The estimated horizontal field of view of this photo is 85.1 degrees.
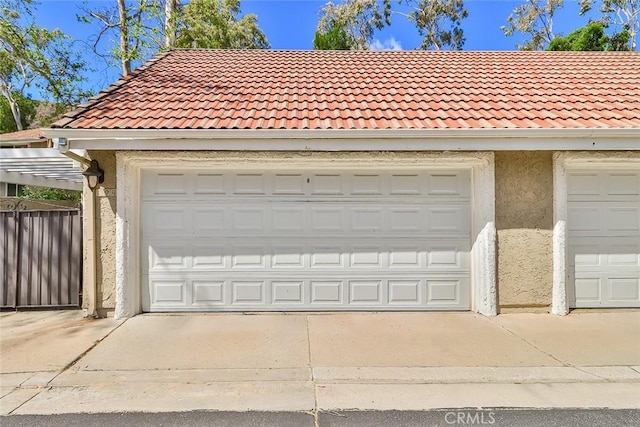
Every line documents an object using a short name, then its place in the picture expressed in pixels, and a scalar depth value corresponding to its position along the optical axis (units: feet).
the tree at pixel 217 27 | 48.57
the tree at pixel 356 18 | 69.31
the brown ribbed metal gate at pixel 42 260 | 18.63
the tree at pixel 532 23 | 66.34
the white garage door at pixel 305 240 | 17.89
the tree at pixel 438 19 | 69.56
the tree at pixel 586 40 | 40.96
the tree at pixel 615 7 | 58.34
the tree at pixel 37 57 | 31.45
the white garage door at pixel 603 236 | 17.89
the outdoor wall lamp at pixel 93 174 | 16.74
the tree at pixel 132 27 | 36.58
